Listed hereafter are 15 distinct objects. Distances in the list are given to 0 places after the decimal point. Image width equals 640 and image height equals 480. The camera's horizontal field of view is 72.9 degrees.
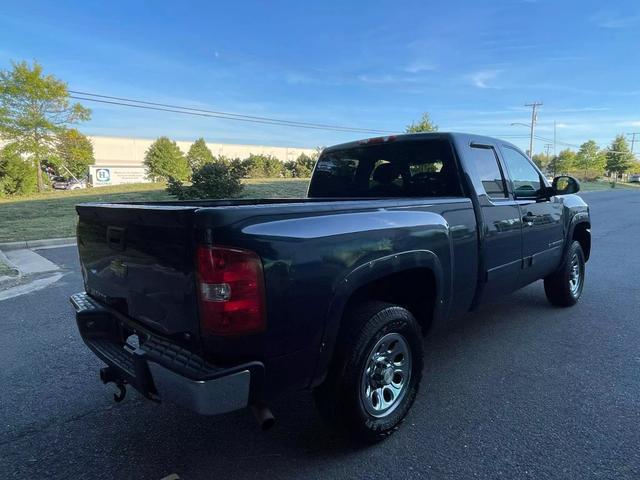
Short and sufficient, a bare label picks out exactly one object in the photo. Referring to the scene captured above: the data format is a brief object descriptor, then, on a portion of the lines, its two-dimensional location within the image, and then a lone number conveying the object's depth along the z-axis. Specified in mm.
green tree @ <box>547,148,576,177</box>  67688
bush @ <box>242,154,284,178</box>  46406
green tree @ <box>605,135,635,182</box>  65438
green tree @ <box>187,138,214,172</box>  59350
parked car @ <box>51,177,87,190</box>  52069
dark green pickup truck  1928
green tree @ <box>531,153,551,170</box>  76712
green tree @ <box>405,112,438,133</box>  27734
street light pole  54144
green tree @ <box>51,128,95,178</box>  30281
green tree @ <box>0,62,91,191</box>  27047
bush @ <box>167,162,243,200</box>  13375
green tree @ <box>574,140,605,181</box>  67419
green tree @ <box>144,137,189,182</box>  54625
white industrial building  63719
